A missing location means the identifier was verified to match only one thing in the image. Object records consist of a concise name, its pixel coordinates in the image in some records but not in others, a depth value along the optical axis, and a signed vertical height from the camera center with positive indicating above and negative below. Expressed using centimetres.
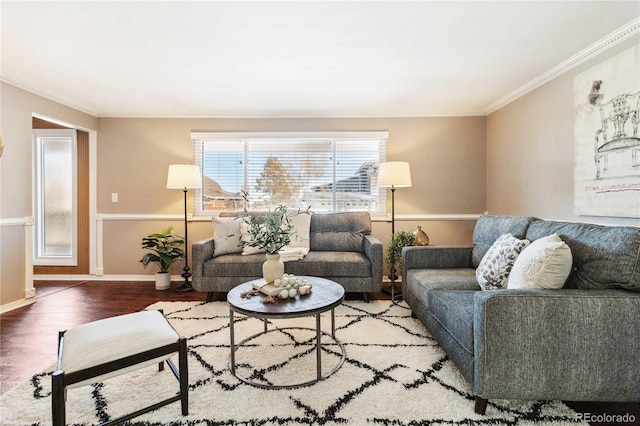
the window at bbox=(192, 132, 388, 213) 416 +55
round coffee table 167 -56
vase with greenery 204 -22
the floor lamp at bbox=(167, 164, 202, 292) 371 +37
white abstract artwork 212 +53
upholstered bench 125 -65
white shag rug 148 -101
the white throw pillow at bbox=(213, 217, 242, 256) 335 -31
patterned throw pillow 196 -37
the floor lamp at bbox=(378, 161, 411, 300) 359 +40
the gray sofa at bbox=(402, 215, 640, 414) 137 -61
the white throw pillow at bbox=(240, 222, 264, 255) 333 -38
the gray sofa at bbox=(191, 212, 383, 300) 309 -62
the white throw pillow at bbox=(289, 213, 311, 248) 351 -23
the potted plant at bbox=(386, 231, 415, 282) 343 -40
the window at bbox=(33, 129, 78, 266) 423 +16
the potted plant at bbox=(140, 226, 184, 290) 377 -56
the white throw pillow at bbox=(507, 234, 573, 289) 160 -32
